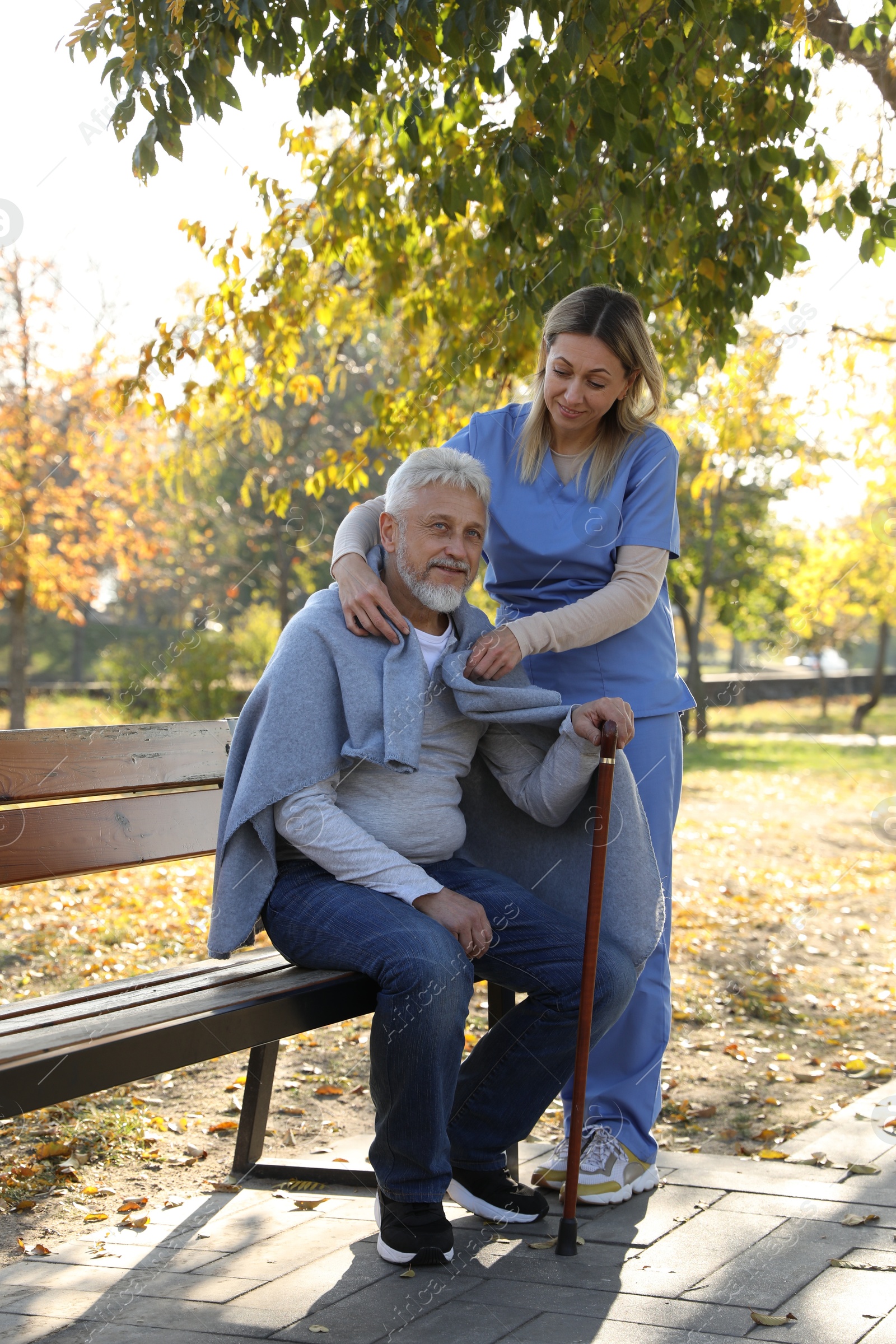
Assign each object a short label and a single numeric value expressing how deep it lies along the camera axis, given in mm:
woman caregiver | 3023
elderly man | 2576
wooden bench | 2225
